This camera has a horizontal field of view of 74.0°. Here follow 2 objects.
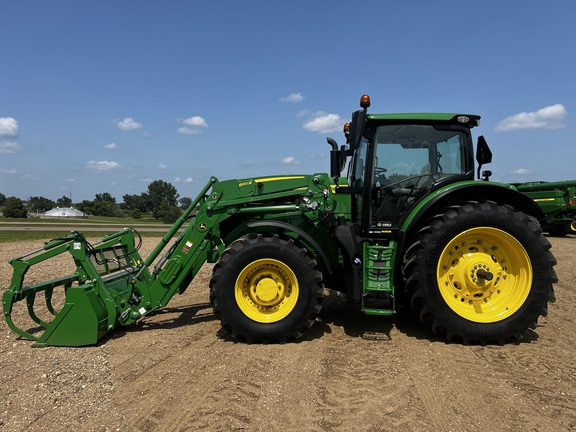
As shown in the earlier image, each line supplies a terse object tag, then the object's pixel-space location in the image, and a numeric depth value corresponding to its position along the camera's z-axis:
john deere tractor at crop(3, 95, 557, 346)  4.28
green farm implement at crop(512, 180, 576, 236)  15.12
